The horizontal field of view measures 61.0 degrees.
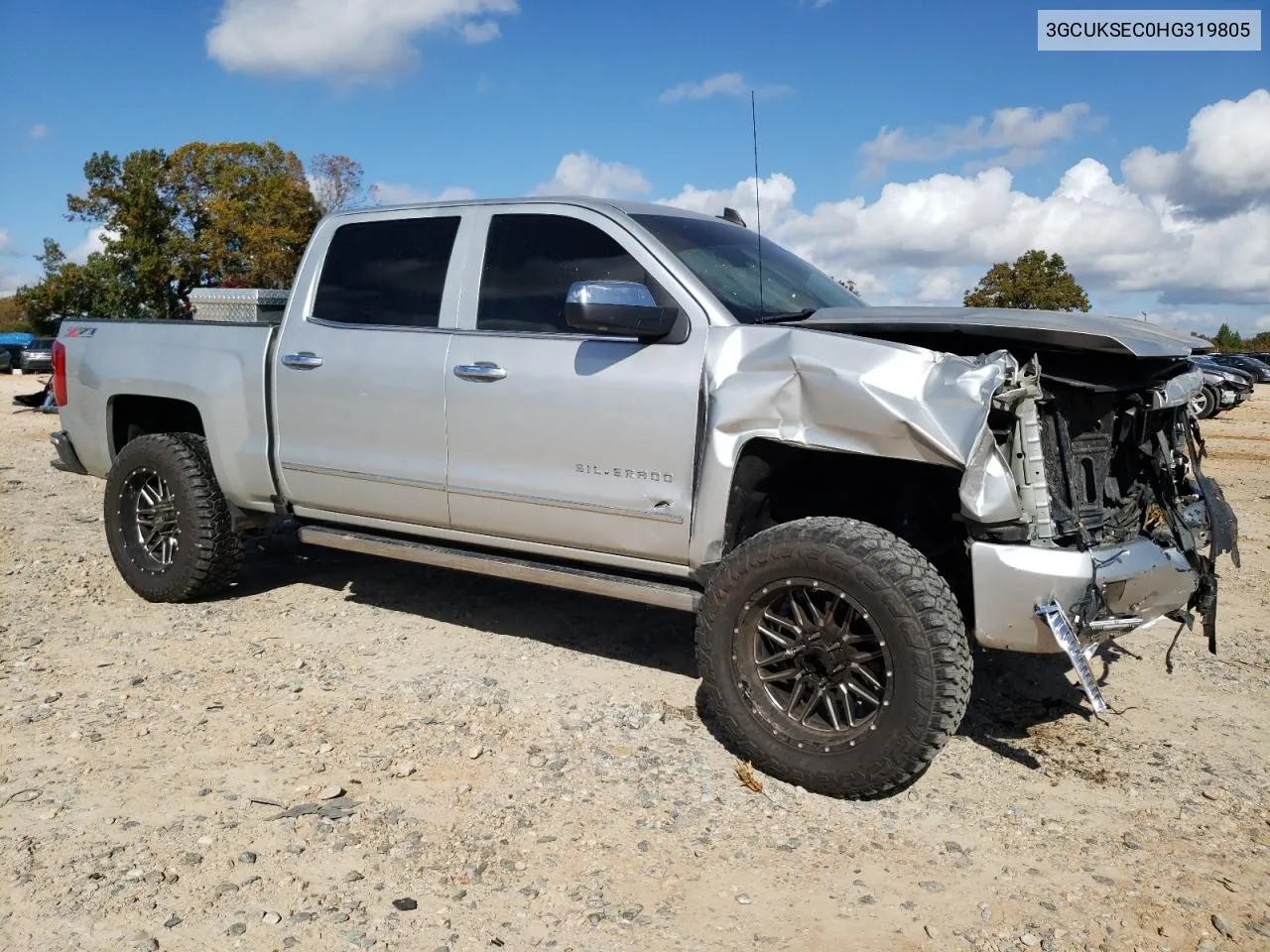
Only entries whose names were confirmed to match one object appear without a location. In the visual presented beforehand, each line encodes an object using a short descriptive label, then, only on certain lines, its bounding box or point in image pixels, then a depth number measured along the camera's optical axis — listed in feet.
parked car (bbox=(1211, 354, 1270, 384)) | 133.80
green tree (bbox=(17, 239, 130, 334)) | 142.00
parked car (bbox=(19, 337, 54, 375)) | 123.85
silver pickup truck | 11.30
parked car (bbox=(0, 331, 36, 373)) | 139.85
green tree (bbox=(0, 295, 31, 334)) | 258.57
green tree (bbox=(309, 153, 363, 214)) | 144.72
